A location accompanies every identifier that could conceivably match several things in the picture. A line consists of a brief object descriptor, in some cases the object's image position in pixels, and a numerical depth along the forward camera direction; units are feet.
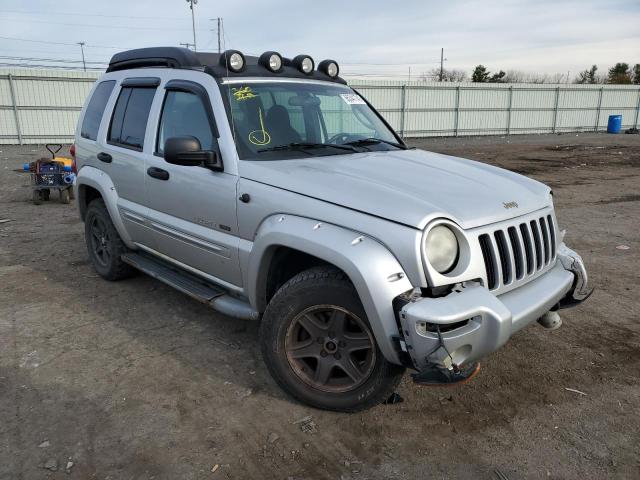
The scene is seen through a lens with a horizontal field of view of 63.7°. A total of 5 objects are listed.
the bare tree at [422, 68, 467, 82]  221.66
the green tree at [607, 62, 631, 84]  183.21
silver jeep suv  8.29
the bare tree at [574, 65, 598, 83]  200.85
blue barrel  105.40
